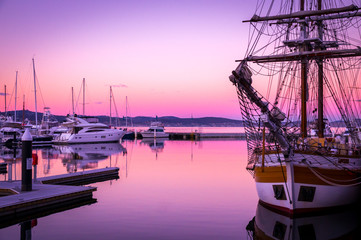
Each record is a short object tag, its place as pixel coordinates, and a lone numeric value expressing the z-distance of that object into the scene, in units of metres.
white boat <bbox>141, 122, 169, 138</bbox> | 108.25
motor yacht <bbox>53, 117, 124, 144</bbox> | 78.19
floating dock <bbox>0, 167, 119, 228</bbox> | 15.79
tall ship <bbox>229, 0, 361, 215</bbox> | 16.62
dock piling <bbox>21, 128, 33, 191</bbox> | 18.23
